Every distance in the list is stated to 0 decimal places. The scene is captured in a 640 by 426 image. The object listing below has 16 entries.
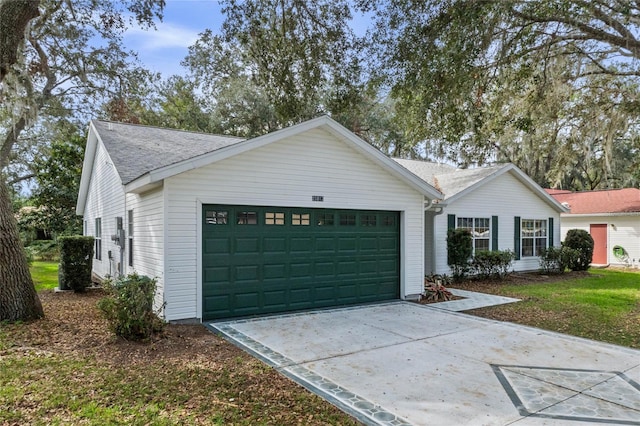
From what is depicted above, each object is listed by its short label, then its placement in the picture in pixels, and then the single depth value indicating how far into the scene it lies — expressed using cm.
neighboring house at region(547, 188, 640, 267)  1797
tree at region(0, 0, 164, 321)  716
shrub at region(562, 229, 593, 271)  1588
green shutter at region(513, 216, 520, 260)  1494
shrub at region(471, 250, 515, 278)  1328
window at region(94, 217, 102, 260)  1339
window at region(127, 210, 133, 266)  925
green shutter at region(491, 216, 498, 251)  1420
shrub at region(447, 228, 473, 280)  1286
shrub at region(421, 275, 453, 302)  1004
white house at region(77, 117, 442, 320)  724
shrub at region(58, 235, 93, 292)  1100
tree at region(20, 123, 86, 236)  1966
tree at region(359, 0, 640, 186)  725
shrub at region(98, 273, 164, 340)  596
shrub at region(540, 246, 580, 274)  1522
